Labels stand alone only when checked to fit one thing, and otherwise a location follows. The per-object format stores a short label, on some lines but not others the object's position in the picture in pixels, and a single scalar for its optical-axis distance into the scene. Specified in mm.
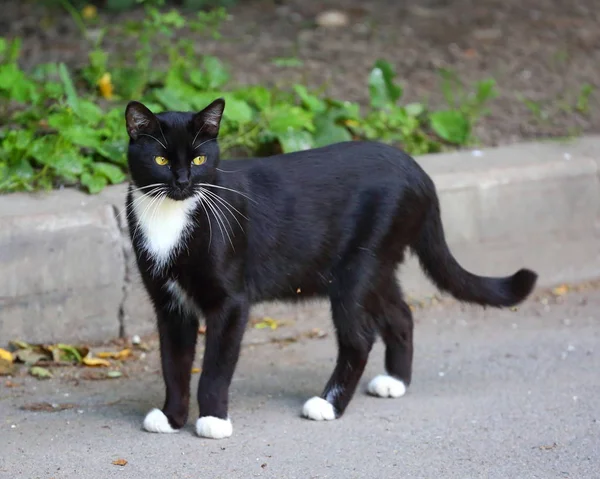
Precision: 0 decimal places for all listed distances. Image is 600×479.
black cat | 7541
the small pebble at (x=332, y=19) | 15090
